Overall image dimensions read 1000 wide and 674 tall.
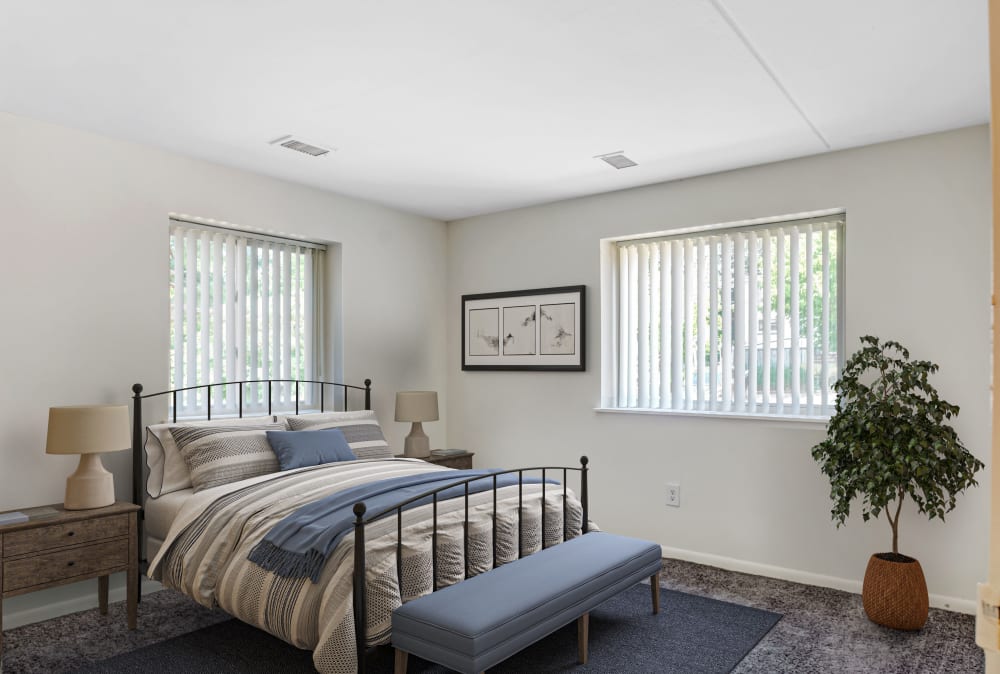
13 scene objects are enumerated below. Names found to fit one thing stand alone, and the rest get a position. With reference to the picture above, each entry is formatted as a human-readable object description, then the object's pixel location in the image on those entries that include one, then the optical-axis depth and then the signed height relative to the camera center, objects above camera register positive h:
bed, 2.43 -0.77
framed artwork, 4.88 +0.12
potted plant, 3.10 -0.52
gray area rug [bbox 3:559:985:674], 2.81 -1.31
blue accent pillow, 3.65 -0.57
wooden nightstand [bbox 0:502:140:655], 2.82 -0.89
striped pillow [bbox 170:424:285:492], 3.42 -0.56
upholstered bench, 2.22 -0.93
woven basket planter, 3.12 -1.15
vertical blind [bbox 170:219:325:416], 4.04 +0.20
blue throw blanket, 2.54 -0.71
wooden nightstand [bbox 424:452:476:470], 4.70 -0.81
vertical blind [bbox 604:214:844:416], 4.03 +0.16
